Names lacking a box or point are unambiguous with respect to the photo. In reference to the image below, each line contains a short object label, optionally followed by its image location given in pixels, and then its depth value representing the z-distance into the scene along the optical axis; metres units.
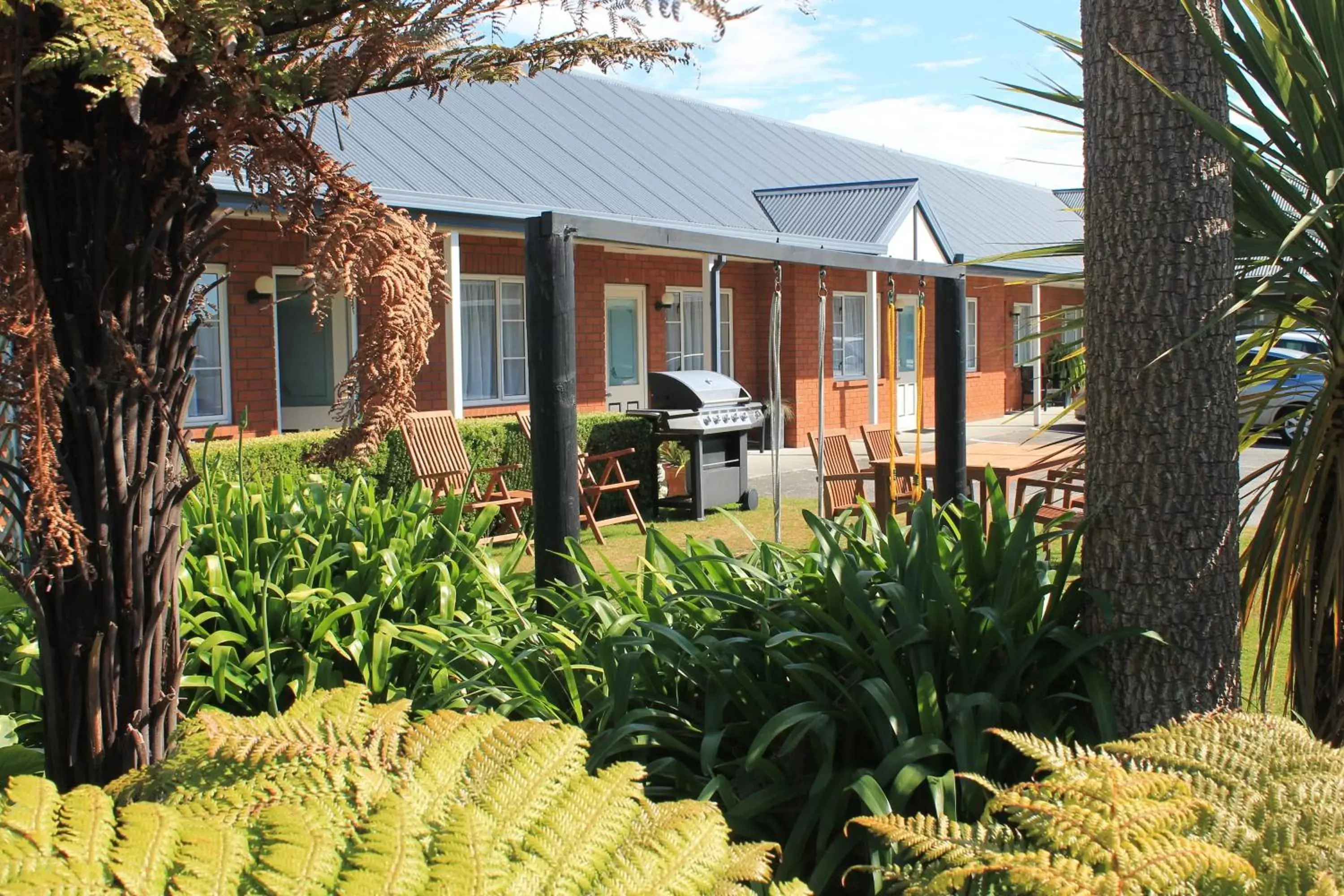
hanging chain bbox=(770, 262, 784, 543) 5.84
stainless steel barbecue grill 12.02
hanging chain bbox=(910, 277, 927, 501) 6.14
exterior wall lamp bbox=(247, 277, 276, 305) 12.02
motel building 12.09
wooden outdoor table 9.02
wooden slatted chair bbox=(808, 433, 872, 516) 10.31
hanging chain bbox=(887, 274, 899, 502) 6.59
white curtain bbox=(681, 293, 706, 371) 18.45
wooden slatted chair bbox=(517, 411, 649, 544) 10.53
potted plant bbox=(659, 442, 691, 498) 12.70
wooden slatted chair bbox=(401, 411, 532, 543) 9.89
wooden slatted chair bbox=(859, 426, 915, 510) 10.94
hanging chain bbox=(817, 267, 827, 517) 6.26
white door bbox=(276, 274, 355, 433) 14.09
